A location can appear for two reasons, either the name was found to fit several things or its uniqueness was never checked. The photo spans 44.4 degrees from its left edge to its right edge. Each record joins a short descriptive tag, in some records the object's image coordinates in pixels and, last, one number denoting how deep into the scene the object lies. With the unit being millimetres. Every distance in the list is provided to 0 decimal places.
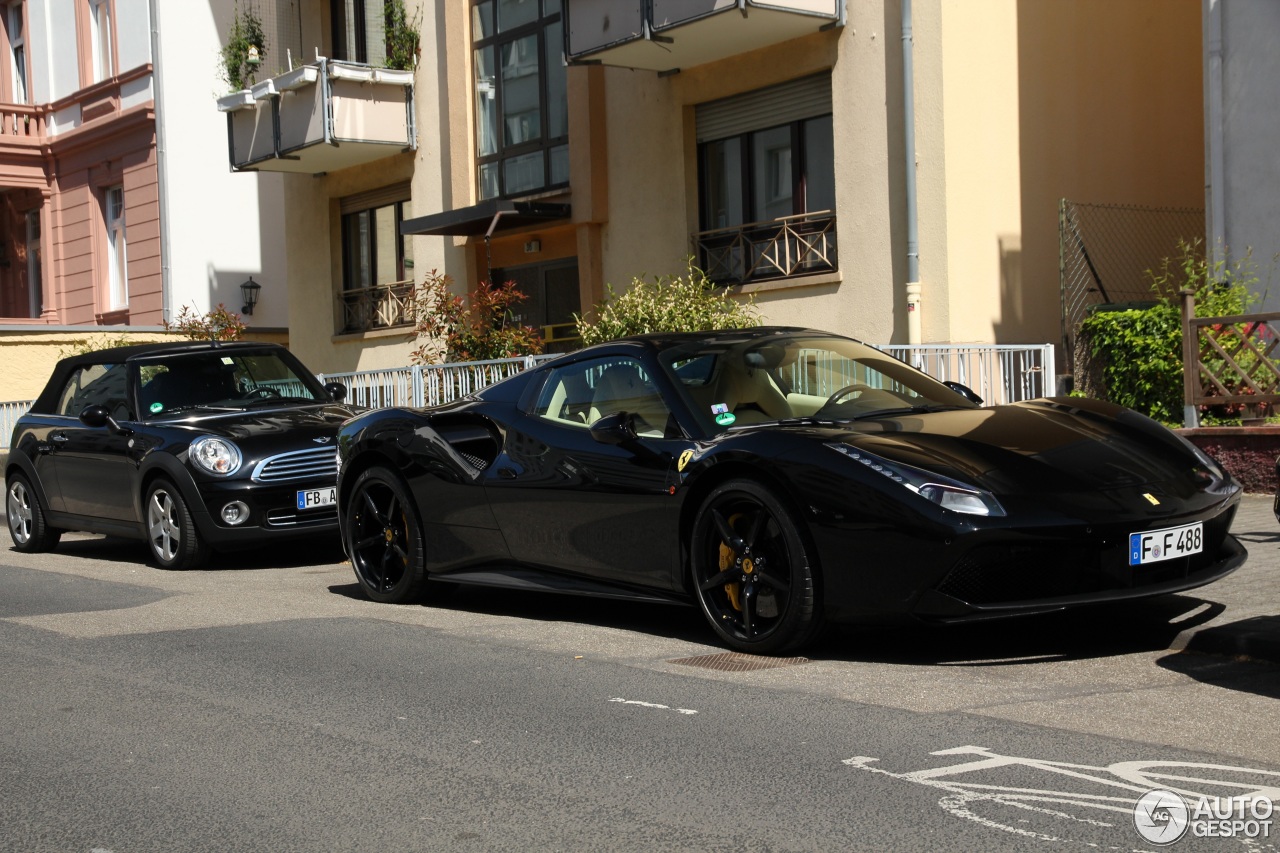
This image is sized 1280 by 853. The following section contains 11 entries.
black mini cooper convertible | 10812
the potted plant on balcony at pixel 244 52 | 24500
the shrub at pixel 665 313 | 14836
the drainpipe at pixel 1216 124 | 14016
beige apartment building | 15828
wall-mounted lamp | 29250
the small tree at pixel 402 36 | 22562
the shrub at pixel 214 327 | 24344
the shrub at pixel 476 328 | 18078
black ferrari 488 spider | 6000
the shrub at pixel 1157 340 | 13188
